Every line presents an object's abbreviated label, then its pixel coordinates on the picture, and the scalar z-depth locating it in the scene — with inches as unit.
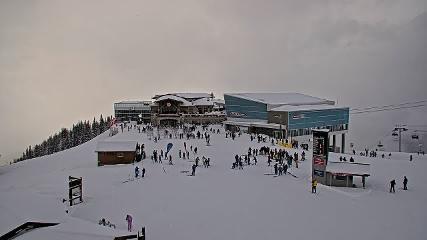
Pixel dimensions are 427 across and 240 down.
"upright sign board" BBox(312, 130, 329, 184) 937.5
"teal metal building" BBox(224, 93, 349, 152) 2089.1
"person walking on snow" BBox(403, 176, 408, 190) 898.7
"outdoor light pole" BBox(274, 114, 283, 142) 2056.1
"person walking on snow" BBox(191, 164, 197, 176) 1015.7
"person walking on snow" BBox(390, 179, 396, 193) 860.6
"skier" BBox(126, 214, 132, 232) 613.6
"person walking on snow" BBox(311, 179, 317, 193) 848.1
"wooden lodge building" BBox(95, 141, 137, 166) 1190.3
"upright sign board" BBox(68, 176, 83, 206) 783.7
